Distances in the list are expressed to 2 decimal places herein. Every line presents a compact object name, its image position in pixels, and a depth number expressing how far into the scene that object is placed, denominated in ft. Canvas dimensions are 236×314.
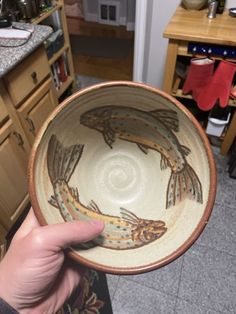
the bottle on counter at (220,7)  3.93
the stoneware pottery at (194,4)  4.04
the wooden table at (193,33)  3.47
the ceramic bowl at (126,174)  1.52
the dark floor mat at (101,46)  8.25
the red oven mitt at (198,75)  3.76
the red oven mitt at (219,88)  3.73
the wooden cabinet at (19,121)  3.13
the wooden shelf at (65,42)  4.56
